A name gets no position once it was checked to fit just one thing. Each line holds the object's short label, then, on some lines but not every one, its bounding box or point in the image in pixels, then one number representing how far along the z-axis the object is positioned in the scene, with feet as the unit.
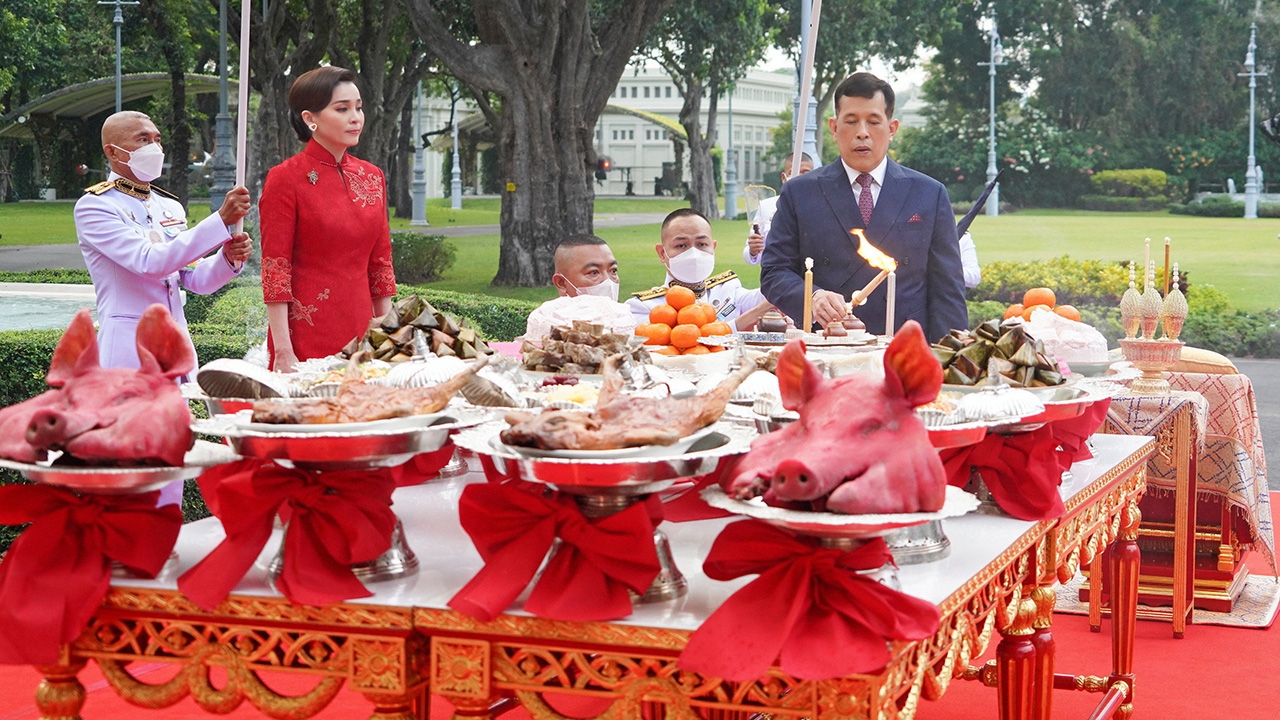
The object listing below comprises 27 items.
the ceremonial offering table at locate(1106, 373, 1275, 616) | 14.12
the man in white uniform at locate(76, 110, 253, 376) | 12.32
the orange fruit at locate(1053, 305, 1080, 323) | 10.64
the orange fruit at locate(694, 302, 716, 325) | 9.23
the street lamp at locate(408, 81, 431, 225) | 69.10
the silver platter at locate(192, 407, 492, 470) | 5.22
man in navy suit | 12.30
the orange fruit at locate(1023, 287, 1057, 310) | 11.53
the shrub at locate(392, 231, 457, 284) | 48.26
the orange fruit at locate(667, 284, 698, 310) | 9.35
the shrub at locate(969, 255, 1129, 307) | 39.22
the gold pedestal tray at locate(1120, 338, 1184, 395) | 13.93
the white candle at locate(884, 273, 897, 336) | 8.38
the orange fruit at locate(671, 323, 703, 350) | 9.04
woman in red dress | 11.57
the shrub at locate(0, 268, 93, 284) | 32.07
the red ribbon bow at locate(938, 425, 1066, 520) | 7.18
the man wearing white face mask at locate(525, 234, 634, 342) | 8.79
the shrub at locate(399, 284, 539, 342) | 29.40
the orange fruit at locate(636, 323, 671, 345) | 9.12
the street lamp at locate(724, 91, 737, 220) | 68.88
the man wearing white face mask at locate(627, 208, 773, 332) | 14.47
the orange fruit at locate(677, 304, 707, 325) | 9.18
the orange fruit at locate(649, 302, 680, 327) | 9.28
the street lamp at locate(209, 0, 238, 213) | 38.40
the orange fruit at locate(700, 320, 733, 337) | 9.17
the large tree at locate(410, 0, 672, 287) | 36.91
